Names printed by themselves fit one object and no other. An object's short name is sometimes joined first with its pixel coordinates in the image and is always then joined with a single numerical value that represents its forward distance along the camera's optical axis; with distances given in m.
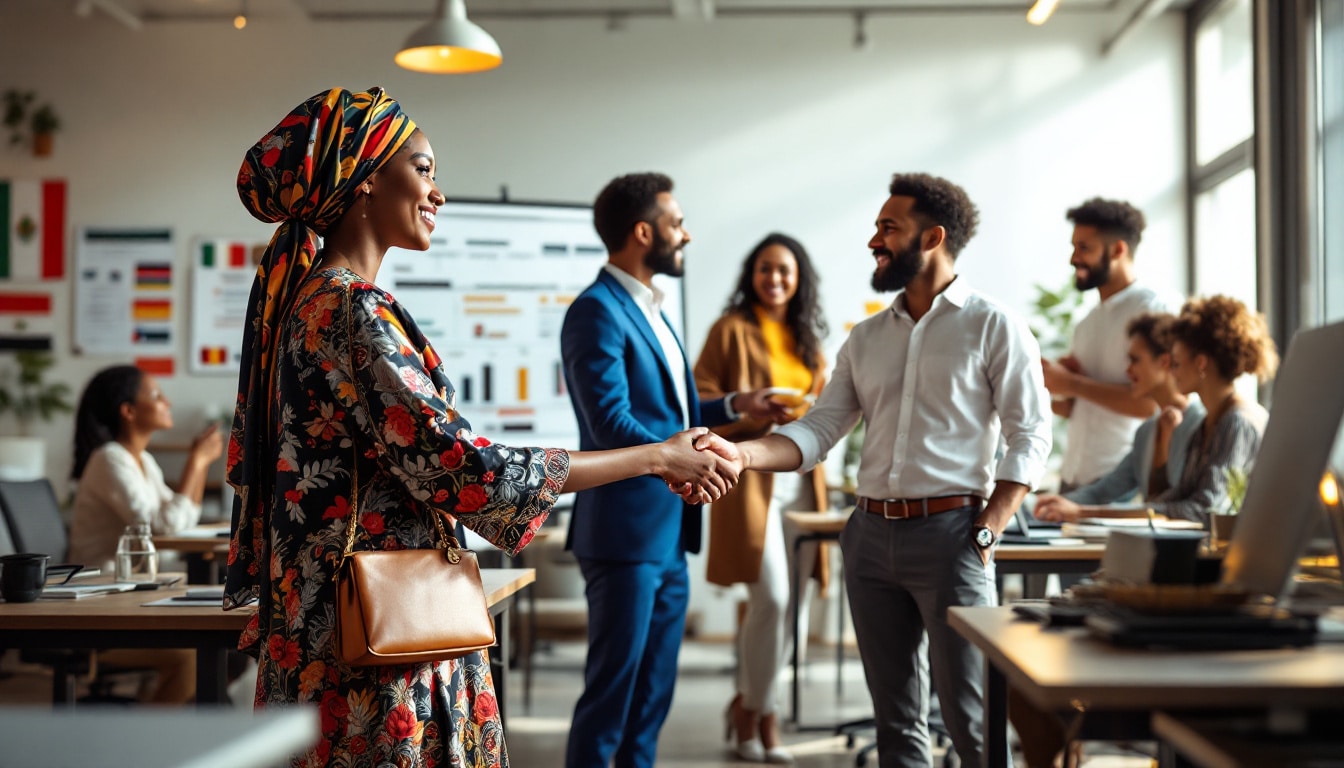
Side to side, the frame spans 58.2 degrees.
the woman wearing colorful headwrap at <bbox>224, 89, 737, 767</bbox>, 1.71
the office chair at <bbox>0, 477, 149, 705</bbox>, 3.62
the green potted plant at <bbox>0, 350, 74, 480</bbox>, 6.92
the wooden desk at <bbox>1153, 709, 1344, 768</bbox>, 1.06
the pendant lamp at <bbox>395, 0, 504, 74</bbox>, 4.59
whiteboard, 5.93
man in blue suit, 2.95
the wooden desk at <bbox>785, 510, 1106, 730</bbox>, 2.97
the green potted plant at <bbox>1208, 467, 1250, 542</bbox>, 2.01
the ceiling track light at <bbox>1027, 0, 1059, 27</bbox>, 5.06
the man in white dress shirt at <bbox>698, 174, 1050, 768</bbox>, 2.48
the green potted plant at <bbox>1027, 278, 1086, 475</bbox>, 6.38
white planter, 6.33
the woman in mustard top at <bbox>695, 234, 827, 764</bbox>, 4.04
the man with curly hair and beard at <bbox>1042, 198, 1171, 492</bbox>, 4.19
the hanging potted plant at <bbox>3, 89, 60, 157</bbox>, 6.98
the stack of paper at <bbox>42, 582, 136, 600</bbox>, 2.55
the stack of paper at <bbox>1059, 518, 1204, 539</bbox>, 3.19
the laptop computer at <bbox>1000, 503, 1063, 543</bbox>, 3.12
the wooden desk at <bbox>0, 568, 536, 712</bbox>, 2.26
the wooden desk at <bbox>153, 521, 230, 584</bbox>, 3.56
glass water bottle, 2.83
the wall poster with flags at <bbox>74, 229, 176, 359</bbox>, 6.95
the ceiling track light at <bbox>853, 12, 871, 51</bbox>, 6.86
